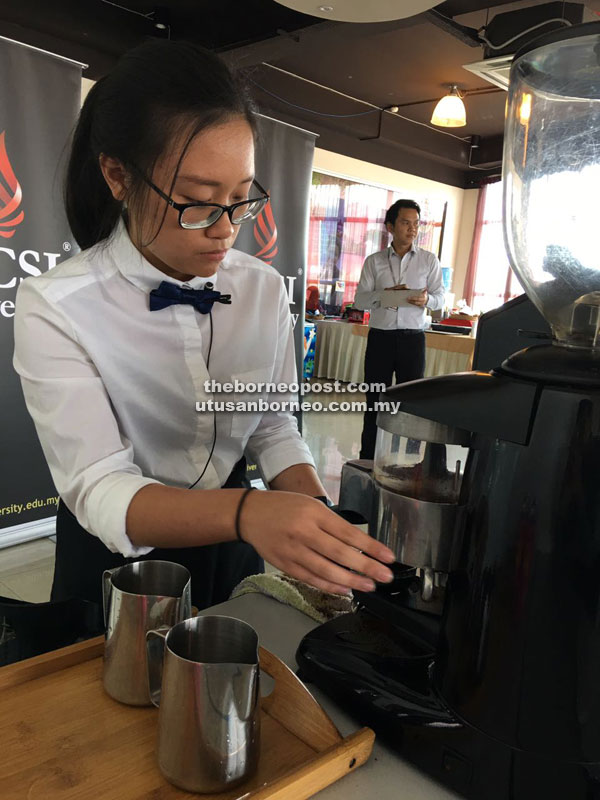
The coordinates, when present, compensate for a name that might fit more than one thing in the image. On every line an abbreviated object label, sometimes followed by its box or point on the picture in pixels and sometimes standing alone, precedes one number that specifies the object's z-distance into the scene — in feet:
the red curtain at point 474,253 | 28.35
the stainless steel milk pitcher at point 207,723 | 1.55
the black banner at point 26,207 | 8.08
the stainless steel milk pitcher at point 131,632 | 1.89
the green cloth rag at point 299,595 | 2.67
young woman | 2.23
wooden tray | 1.59
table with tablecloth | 17.92
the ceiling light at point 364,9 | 3.66
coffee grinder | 1.62
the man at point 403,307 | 14.03
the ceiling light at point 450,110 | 15.19
